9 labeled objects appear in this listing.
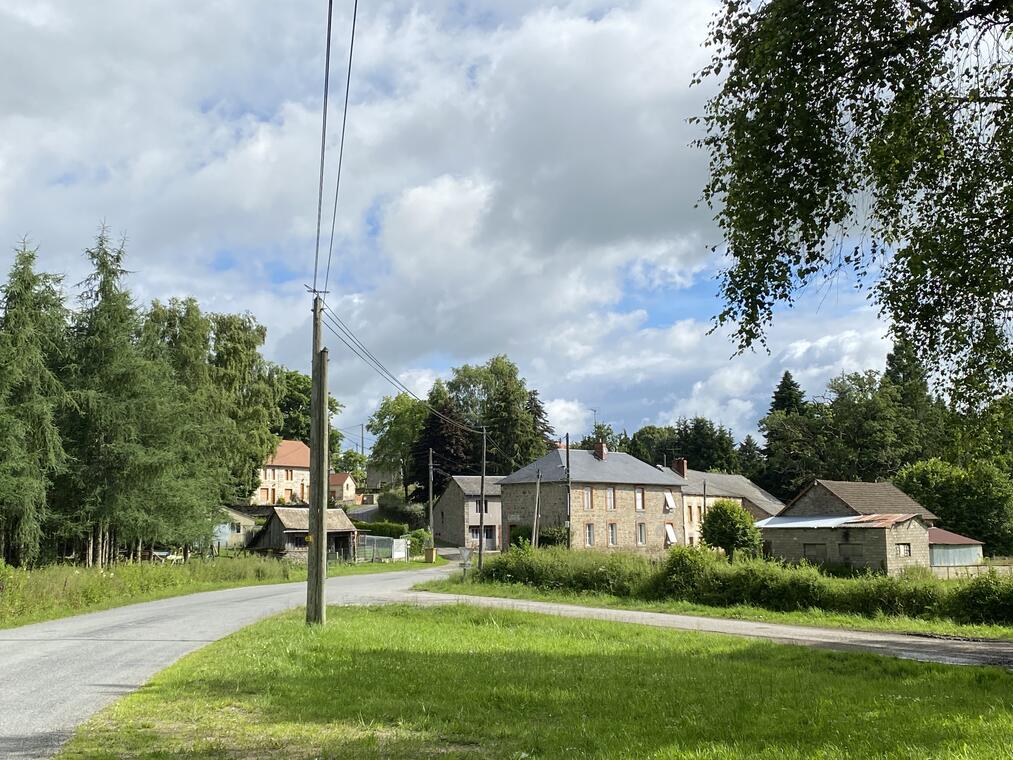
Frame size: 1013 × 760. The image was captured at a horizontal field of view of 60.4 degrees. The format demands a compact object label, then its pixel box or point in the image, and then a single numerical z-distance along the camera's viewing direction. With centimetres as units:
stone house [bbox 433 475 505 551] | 7162
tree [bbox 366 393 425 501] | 9575
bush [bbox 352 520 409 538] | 7229
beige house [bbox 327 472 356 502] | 11522
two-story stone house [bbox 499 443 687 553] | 6044
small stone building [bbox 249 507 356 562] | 5594
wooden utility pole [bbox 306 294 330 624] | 1841
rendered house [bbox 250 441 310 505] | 9806
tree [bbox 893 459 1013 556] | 5681
